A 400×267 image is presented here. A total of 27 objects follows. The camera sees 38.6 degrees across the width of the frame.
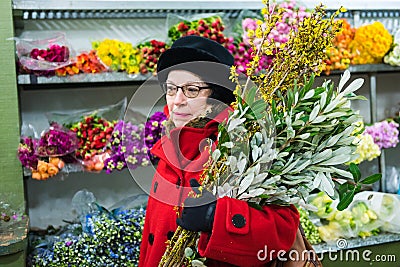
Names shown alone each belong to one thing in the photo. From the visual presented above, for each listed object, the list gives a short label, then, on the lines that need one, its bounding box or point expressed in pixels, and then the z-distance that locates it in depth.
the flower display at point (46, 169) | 2.63
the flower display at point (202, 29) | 2.82
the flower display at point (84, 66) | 2.70
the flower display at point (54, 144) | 2.64
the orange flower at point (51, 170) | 2.63
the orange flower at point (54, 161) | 2.66
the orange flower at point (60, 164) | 2.67
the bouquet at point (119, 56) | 2.75
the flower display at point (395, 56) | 3.15
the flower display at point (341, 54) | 3.02
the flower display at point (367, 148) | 3.12
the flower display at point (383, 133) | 3.21
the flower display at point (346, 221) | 2.95
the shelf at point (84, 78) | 2.66
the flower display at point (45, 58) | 2.65
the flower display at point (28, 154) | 2.63
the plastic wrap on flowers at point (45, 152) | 2.63
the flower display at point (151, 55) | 2.79
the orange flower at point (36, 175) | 2.63
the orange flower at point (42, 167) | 2.62
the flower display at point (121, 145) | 2.74
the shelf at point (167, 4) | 2.77
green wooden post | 2.62
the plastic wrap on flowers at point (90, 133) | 2.73
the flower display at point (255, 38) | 2.89
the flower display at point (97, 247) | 2.64
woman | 1.38
